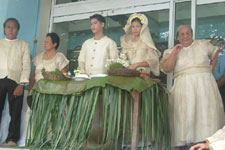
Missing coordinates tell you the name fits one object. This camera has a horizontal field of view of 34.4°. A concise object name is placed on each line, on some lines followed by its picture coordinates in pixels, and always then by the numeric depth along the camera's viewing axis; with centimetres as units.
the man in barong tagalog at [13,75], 427
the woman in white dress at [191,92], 342
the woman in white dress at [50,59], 443
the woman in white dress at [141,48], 380
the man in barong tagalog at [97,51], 393
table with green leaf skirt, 306
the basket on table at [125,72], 317
